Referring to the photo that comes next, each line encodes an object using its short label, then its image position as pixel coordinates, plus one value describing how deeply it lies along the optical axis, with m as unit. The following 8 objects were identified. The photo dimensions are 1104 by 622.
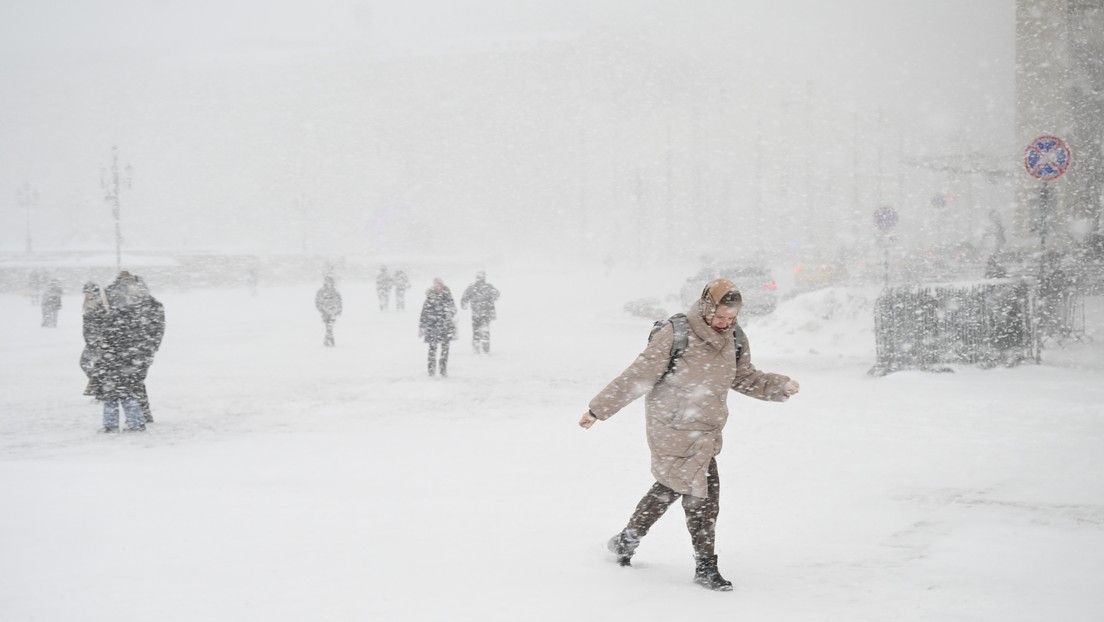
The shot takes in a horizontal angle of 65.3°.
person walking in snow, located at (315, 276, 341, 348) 20.38
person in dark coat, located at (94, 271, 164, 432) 9.73
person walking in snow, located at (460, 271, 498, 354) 18.31
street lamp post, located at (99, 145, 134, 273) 45.91
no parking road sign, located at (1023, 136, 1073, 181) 12.40
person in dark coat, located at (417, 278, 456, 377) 15.04
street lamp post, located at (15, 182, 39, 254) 67.09
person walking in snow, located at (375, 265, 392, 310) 33.16
